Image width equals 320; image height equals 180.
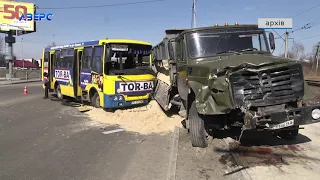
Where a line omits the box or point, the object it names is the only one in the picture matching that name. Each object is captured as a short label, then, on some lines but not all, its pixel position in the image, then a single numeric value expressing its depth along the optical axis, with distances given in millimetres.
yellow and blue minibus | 7884
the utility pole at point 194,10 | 21434
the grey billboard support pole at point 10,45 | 25435
